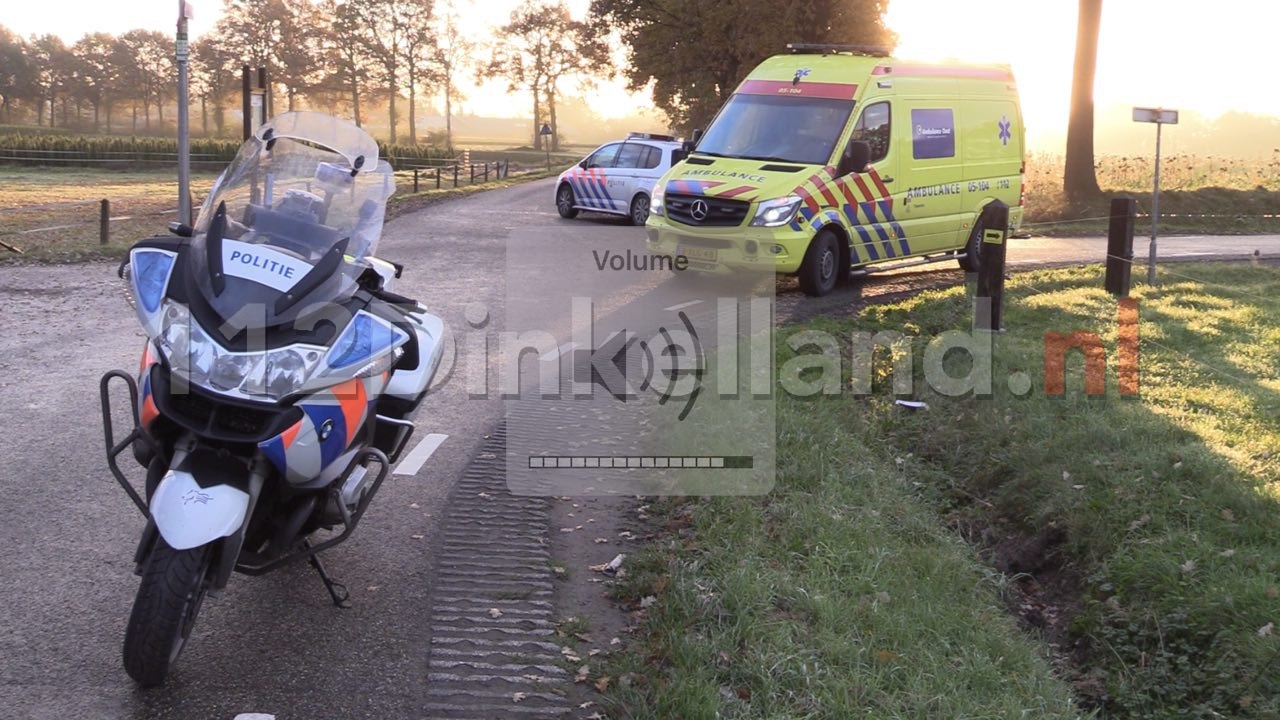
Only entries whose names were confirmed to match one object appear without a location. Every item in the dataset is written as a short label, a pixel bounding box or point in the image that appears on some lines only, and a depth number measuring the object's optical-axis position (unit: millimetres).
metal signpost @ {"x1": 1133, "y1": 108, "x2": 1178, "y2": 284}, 12375
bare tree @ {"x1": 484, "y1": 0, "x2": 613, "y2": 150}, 79125
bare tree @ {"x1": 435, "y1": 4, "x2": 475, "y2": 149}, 77000
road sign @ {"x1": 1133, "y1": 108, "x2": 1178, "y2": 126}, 12359
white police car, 22734
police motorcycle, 3924
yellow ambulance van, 12219
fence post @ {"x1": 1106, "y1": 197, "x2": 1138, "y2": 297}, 12609
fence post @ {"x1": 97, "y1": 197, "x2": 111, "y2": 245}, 17547
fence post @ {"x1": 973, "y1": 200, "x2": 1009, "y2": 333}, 10344
